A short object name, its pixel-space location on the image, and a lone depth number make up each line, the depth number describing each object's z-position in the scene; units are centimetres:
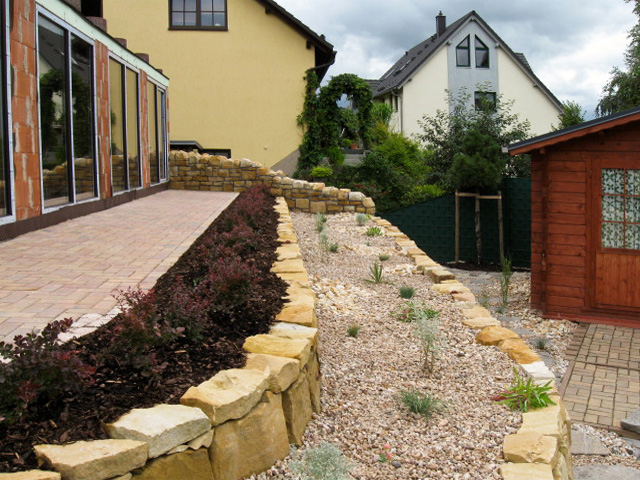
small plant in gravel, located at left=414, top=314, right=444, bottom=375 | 456
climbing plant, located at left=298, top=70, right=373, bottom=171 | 2014
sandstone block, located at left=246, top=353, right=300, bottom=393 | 321
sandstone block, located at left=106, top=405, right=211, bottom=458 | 245
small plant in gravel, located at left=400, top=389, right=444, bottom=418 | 380
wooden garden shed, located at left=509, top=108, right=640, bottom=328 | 955
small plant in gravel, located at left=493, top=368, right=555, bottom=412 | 395
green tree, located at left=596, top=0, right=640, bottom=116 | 2401
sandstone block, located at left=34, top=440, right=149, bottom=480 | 220
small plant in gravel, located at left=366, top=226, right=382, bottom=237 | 1118
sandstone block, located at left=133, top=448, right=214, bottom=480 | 244
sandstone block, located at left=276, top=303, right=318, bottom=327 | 420
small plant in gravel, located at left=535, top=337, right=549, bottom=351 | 831
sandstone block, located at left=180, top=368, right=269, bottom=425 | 276
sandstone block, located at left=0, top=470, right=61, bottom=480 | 211
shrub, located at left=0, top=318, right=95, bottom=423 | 251
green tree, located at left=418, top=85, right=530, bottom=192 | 1825
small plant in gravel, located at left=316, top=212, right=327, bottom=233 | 1133
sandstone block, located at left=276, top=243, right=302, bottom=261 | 653
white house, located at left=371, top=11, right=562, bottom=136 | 3203
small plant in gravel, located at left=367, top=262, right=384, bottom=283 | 735
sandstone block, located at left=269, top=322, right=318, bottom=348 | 391
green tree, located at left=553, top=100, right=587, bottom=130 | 2548
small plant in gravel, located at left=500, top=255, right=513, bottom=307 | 1079
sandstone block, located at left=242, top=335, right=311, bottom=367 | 354
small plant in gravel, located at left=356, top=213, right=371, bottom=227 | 1263
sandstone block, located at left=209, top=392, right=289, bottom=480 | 277
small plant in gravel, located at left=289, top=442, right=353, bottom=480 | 289
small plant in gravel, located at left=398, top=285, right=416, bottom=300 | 662
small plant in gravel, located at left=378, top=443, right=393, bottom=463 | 329
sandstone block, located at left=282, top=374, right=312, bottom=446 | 332
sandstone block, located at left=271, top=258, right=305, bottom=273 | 585
